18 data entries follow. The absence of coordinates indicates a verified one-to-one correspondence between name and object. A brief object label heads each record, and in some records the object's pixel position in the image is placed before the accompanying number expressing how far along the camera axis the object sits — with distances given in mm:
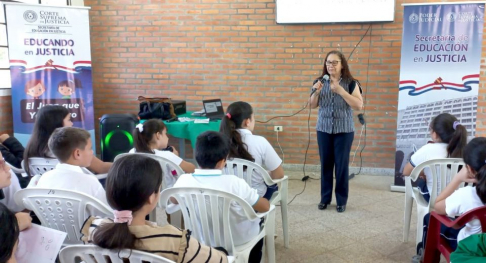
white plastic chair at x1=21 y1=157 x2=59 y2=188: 2469
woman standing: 3404
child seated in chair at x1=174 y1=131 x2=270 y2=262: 1974
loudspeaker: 4484
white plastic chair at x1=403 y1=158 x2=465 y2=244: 2455
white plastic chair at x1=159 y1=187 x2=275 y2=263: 1903
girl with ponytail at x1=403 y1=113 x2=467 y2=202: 2566
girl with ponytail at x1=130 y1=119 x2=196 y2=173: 2699
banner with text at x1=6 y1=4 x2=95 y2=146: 4496
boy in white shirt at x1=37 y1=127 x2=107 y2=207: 1949
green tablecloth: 4324
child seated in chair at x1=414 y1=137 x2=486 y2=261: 1875
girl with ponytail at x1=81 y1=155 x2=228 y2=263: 1270
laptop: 4555
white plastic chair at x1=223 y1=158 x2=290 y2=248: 2473
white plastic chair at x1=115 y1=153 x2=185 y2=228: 2604
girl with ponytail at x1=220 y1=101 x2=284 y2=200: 2596
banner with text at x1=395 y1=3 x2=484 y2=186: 3945
